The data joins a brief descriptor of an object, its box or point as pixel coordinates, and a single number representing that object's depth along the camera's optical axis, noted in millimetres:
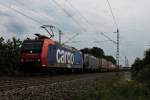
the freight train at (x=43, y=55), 27625
